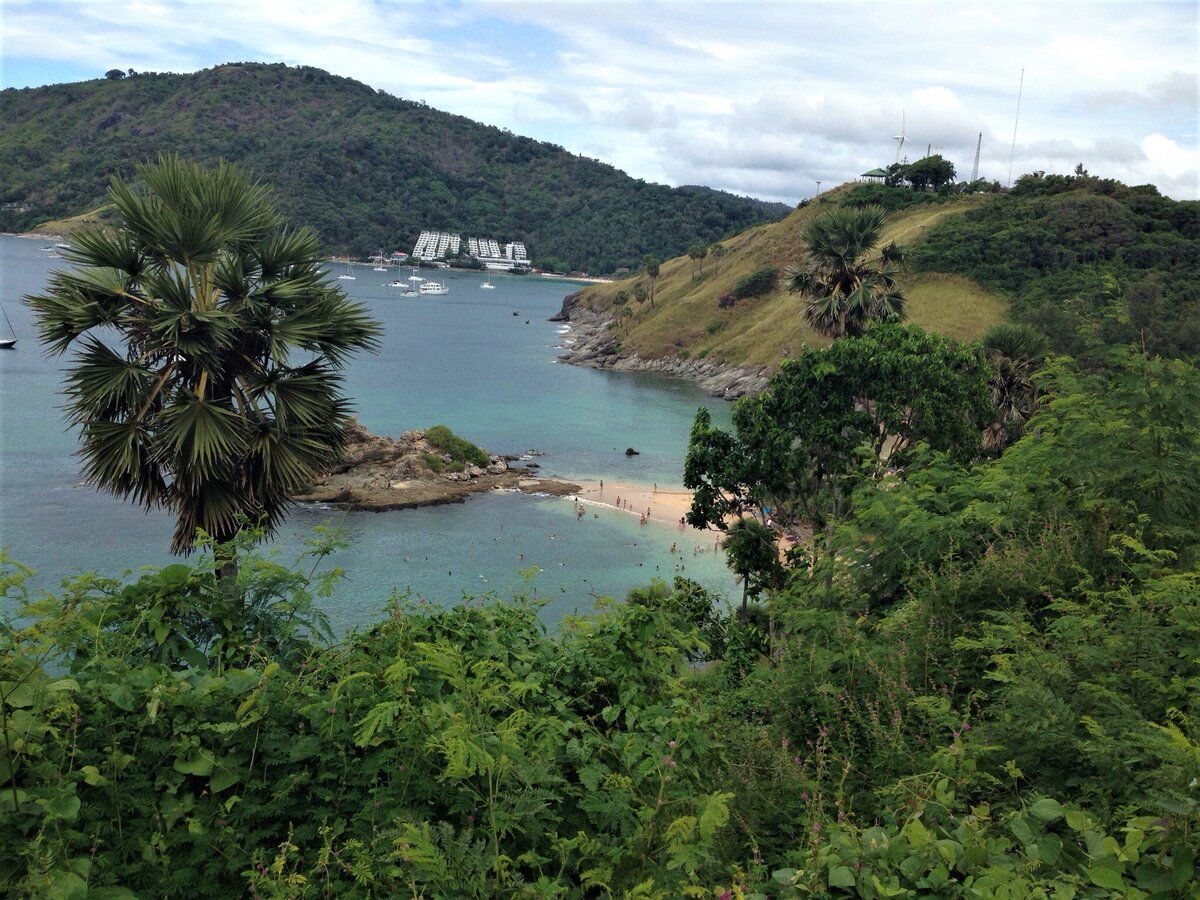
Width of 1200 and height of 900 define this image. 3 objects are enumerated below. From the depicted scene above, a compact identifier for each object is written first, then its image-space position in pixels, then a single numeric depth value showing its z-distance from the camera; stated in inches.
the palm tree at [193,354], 455.2
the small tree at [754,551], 817.5
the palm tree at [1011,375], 1155.9
